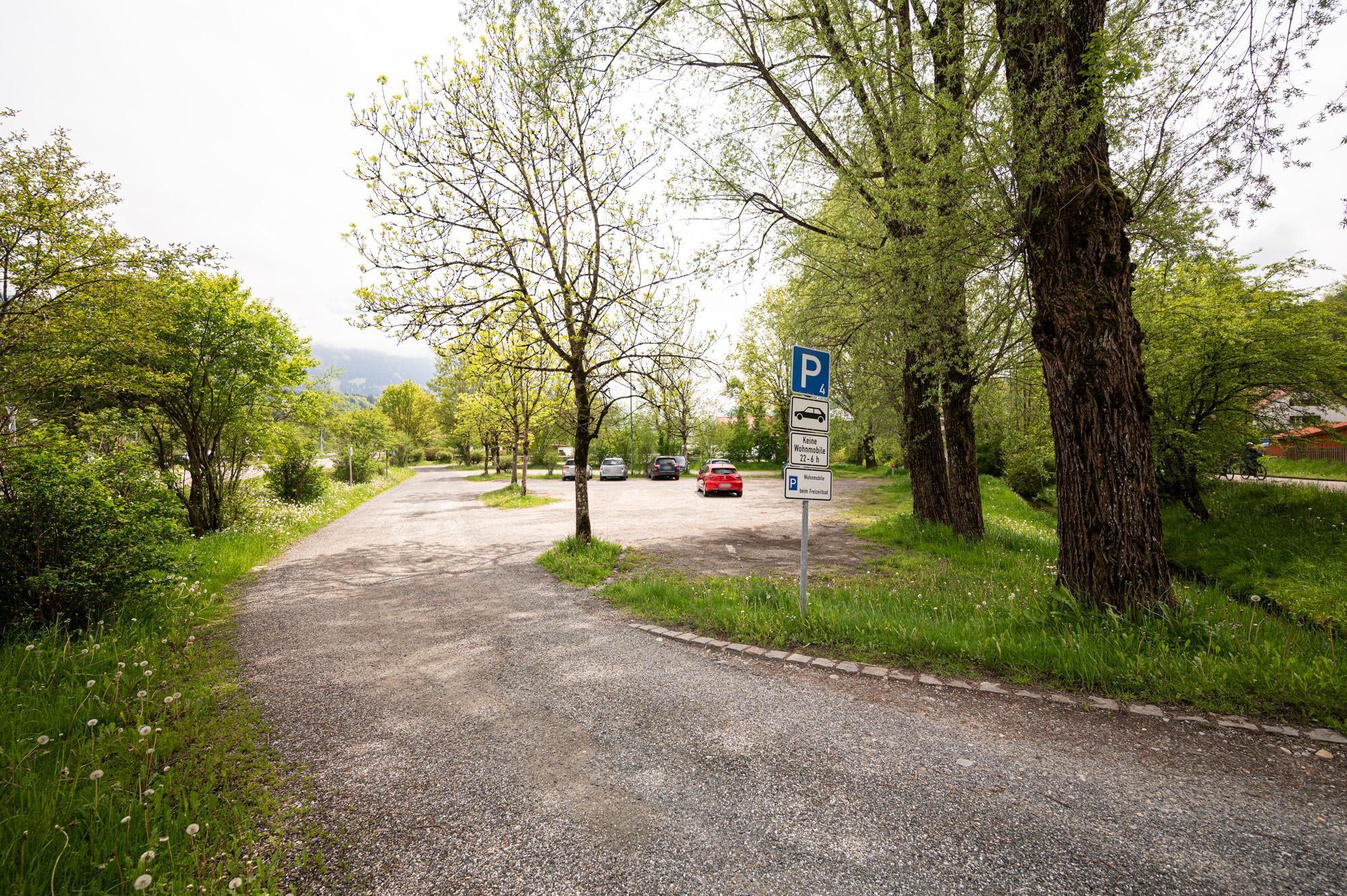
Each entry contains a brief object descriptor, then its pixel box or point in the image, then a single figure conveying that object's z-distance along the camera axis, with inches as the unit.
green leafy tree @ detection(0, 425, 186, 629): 171.3
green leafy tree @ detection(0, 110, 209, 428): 222.7
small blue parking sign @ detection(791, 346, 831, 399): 205.5
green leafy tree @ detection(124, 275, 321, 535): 369.1
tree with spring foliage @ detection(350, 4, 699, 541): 306.7
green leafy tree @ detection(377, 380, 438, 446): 2407.7
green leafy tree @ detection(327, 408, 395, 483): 1072.2
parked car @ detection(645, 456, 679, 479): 1328.7
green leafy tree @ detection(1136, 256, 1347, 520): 322.3
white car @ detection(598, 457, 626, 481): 1333.7
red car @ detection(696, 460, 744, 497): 875.4
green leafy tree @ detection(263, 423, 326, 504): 618.2
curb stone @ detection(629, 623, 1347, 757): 125.1
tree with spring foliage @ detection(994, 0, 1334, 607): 181.6
